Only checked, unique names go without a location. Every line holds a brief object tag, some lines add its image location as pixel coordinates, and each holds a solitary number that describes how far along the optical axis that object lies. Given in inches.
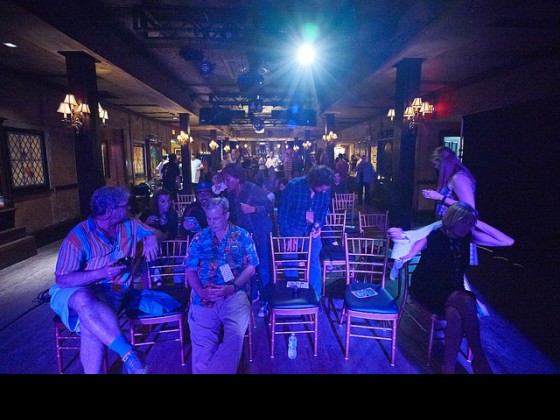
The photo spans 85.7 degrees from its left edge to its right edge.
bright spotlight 213.7
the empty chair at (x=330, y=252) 135.1
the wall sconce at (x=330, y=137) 447.8
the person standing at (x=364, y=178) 403.9
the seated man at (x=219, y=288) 78.8
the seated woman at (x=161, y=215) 134.8
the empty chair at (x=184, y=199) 231.1
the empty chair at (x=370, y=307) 92.4
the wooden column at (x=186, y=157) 430.3
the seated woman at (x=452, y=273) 83.3
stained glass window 233.0
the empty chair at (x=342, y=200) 244.3
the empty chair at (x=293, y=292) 95.3
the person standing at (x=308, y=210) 126.5
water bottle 98.5
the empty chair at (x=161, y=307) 89.2
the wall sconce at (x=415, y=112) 193.5
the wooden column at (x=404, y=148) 192.2
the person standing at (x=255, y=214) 131.8
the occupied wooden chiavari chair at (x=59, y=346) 80.6
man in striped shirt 76.0
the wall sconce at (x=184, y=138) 423.3
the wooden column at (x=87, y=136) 179.0
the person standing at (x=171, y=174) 337.4
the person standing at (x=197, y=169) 453.1
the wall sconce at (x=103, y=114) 233.5
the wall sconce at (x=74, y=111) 176.4
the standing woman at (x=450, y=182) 122.1
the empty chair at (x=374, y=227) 163.5
